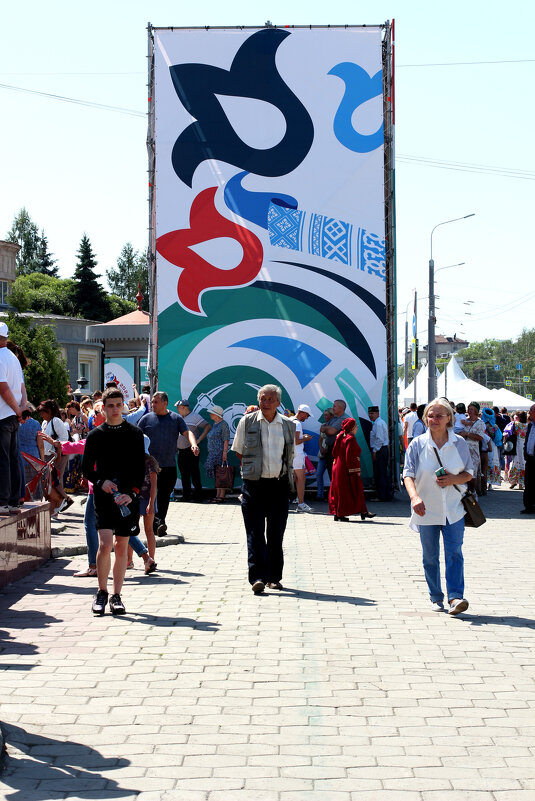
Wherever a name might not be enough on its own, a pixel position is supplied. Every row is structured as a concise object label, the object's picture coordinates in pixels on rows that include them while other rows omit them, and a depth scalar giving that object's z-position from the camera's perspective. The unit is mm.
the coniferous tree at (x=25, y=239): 102875
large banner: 19734
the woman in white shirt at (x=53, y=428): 13758
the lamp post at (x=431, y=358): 32312
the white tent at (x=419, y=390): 47800
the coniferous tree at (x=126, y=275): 110250
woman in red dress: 16125
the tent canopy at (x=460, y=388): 42062
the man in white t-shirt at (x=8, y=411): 8633
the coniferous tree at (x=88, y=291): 78438
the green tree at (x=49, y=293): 81062
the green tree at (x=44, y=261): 103312
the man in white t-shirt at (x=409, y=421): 20391
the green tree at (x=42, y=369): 36125
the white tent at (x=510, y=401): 43812
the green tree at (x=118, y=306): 83625
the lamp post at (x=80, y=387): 28302
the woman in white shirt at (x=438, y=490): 8289
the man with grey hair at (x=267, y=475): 9484
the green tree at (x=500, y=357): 149000
